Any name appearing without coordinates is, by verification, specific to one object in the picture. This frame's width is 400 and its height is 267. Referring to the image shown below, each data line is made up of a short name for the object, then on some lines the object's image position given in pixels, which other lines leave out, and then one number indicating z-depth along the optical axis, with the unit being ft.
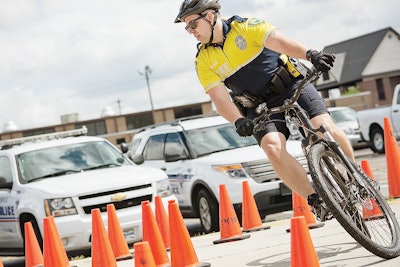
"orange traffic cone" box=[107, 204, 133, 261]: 42.39
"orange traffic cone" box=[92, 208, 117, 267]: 34.45
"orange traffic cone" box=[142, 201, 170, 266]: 35.38
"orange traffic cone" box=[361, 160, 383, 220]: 27.78
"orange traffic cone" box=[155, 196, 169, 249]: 41.98
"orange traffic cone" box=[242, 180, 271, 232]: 45.33
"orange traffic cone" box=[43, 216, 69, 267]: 36.30
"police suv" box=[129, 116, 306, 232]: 53.41
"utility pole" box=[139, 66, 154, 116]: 394.54
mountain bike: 26.68
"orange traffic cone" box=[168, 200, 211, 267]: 32.70
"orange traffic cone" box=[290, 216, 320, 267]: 25.52
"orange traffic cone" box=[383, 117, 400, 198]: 48.92
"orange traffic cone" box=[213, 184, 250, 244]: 42.17
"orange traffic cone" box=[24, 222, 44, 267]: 41.94
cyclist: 30.32
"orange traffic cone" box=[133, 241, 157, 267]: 29.42
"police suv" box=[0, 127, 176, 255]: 48.54
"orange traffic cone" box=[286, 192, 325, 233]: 43.22
